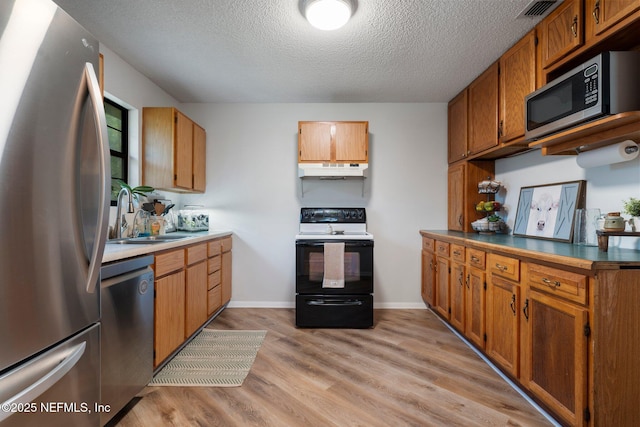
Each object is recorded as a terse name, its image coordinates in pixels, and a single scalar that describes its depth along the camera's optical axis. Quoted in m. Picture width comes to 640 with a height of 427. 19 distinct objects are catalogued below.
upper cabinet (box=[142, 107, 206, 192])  2.66
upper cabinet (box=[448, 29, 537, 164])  2.08
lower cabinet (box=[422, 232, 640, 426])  1.26
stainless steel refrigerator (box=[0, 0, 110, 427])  0.82
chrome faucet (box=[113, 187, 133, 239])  2.17
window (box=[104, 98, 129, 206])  2.45
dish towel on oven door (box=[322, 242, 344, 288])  2.76
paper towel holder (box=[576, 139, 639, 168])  1.61
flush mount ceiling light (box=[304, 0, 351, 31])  1.72
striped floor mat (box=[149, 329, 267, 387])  1.90
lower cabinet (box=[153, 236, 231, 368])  1.89
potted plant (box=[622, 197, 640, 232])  1.52
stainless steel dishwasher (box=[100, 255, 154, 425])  1.36
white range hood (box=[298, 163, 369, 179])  3.06
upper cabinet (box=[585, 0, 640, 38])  1.35
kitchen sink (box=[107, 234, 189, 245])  1.94
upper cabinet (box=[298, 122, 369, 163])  3.09
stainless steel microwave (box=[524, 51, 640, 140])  1.42
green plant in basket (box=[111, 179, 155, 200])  2.38
